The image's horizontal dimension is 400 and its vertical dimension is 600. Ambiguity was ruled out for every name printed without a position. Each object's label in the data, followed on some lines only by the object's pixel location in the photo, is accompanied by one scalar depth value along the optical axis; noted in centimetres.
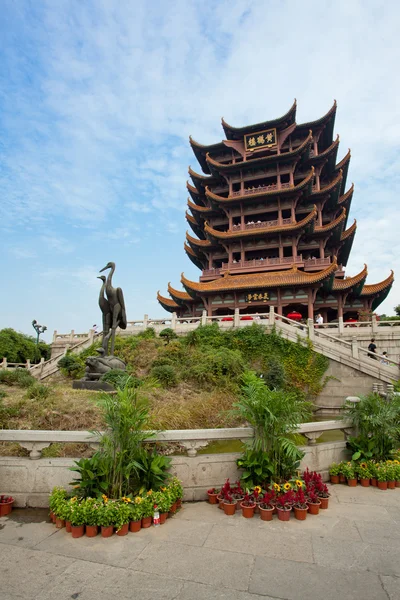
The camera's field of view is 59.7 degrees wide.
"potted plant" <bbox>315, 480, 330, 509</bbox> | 513
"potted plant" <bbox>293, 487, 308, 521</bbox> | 472
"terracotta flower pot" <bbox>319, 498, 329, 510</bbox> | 512
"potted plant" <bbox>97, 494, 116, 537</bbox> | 425
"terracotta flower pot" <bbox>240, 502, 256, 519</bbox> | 480
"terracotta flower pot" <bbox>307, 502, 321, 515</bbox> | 490
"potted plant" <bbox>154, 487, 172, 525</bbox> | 467
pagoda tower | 2697
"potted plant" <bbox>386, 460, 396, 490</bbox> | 612
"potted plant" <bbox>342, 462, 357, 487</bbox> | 616
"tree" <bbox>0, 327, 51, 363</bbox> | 3625
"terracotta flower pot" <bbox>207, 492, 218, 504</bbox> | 530
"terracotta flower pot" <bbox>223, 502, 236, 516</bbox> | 489
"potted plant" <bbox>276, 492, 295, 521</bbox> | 470
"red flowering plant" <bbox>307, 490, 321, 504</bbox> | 497
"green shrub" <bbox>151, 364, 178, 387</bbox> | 1512
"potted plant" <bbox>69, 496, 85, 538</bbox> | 426
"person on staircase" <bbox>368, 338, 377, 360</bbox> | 1775
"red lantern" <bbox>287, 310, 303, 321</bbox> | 2348
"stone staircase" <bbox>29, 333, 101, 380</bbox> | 1938
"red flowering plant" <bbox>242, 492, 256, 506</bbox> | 490
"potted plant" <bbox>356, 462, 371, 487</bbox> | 620
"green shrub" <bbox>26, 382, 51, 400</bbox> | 1101
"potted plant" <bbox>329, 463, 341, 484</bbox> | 632
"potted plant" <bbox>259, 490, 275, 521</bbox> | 470
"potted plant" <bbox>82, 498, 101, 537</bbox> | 427
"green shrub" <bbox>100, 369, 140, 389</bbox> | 1200
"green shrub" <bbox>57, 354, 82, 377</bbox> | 1767
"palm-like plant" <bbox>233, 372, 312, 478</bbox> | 538
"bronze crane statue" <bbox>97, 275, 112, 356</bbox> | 1349
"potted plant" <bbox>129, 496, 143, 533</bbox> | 441
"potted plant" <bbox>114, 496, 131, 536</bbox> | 431
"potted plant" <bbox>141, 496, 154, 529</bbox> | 452
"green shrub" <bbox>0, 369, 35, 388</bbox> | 1529
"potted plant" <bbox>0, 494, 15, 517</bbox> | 500
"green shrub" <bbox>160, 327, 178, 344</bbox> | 2091
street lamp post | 3414
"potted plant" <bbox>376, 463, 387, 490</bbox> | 607
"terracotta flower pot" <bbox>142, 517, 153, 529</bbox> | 451
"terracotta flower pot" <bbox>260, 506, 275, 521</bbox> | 470
